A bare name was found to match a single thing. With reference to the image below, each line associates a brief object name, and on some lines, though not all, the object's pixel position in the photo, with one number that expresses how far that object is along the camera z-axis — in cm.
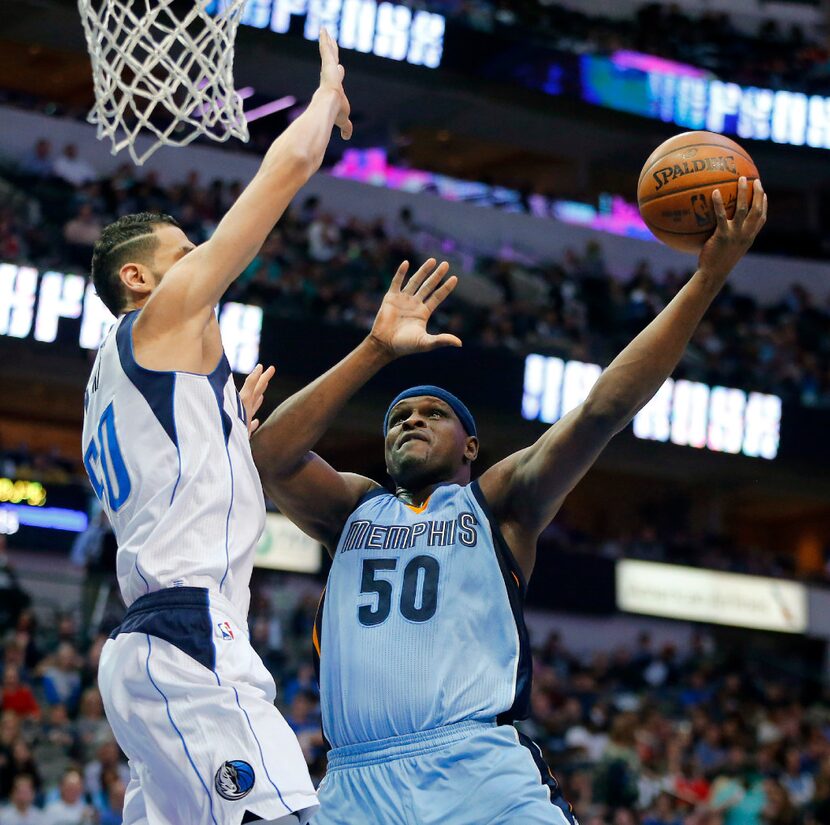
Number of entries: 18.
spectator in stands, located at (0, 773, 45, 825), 1024
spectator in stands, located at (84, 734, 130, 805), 1075
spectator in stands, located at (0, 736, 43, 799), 1055
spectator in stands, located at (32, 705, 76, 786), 1106
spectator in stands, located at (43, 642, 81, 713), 1240
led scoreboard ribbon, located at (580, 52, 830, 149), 2595
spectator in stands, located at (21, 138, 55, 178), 1984
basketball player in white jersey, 331
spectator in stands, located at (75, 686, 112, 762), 1148
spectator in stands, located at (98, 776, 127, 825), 1038
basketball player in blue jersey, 429
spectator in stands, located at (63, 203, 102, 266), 1798
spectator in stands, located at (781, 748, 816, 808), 1408
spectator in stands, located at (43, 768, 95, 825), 1027
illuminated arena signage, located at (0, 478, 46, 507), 1677
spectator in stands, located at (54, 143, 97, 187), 1983
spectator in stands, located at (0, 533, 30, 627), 1398
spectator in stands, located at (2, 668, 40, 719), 1202
